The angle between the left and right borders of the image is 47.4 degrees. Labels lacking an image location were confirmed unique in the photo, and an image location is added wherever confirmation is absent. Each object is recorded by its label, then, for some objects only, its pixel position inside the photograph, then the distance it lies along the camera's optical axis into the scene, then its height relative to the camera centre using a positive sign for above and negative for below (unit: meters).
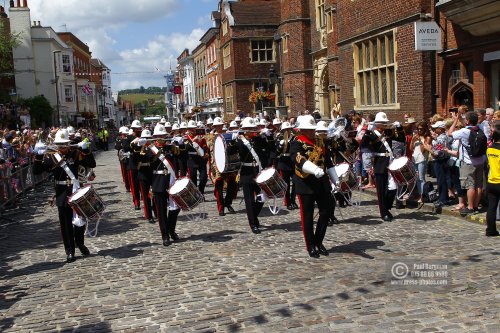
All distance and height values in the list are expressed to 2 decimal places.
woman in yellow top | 8.53 -0.99
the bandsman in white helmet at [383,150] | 10.23 -0.56
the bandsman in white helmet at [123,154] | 15.79 -0.67
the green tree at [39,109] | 44.47 +2.01
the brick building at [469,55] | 13.54 +1.54
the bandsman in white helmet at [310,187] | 8.03 -0.91
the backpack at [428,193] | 11.57 -1.55
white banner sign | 15.05 +2.13
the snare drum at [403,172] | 9.97 -0.94
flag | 56.95 +4.33
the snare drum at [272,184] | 9.53 -1.00
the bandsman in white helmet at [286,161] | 11.69 -0.77
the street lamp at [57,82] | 50.08 +4.74
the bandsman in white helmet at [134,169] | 11.99 -0.92
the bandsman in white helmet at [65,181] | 8.76 -0.74
